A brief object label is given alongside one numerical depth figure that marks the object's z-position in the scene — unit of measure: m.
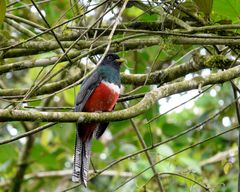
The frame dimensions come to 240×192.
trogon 8.77
